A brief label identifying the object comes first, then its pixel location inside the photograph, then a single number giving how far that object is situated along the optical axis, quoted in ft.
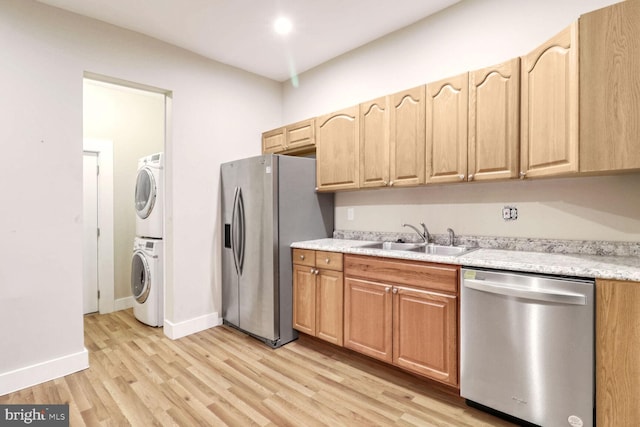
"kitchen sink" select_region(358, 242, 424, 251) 9.05
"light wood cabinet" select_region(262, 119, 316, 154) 10.82
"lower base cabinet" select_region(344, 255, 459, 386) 6.59
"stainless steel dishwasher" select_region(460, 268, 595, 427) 5.07
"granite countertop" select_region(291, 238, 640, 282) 4.95
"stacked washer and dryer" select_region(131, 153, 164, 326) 11.30
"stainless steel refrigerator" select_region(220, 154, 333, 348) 9.47
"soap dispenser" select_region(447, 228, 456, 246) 8.45
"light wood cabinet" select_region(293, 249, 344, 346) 8.66
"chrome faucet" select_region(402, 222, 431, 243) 8.87
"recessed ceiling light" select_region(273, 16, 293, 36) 8.96
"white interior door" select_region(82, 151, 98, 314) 12.44
